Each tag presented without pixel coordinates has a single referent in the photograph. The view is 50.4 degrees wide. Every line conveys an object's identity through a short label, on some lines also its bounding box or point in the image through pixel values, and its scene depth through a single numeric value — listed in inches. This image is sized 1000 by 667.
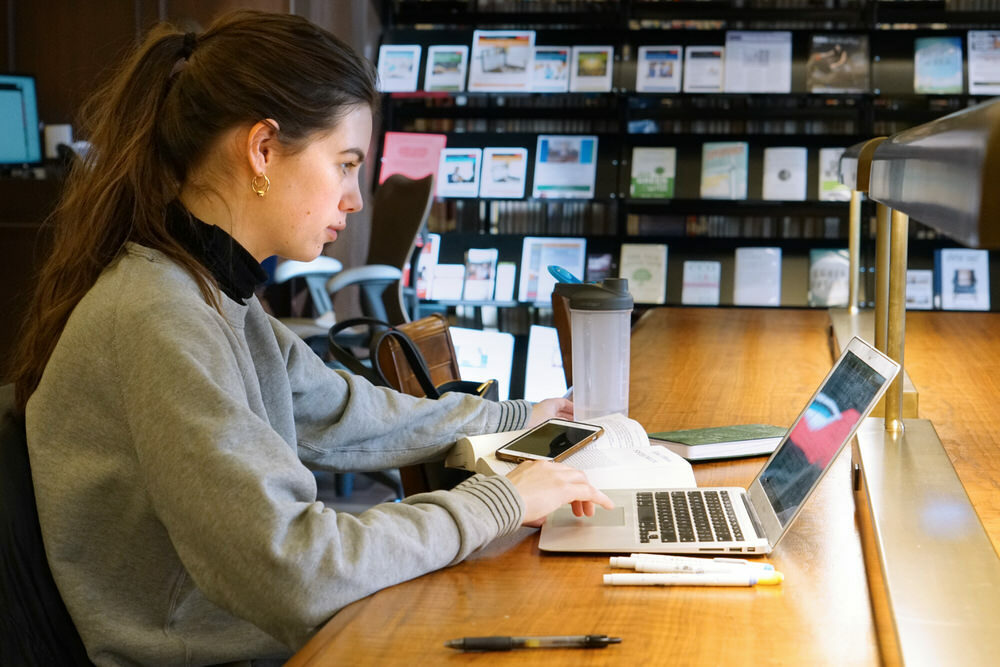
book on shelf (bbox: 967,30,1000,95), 189.9
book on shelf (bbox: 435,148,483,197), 206.1
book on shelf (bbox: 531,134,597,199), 203.3
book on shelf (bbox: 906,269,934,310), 194.5
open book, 48.4
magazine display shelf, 197.2
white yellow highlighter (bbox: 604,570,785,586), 36.8
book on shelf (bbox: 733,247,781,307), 199.5
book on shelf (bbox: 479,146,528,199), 205.3
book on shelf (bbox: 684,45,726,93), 197.6
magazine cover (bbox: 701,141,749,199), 199.3
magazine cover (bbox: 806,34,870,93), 195.5
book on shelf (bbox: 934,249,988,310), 192.4
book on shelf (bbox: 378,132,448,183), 205.3
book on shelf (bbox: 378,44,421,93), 205.6
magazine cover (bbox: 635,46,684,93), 199.3
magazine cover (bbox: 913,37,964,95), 193.2
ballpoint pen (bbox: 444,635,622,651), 31.6
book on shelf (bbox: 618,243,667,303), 201.2
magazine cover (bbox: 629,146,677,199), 201.9
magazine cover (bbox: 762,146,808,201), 198.4
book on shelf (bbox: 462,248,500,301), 207.3
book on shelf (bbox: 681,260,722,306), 202.1
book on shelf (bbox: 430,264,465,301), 207.9
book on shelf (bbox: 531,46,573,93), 202.1
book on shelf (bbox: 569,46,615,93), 200.4
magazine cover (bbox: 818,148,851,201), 196.1
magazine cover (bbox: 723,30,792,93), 196.4
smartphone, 51.1
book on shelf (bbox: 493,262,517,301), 207.2
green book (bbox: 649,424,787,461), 53.4
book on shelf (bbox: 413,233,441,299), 209.2
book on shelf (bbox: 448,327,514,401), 198.1
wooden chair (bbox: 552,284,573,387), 95.0
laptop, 39.7
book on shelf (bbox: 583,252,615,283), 206.1
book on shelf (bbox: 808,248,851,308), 196.9
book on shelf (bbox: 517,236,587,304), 205.3
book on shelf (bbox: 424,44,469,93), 204.1
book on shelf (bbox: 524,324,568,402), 198.5
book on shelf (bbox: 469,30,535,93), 202.2
